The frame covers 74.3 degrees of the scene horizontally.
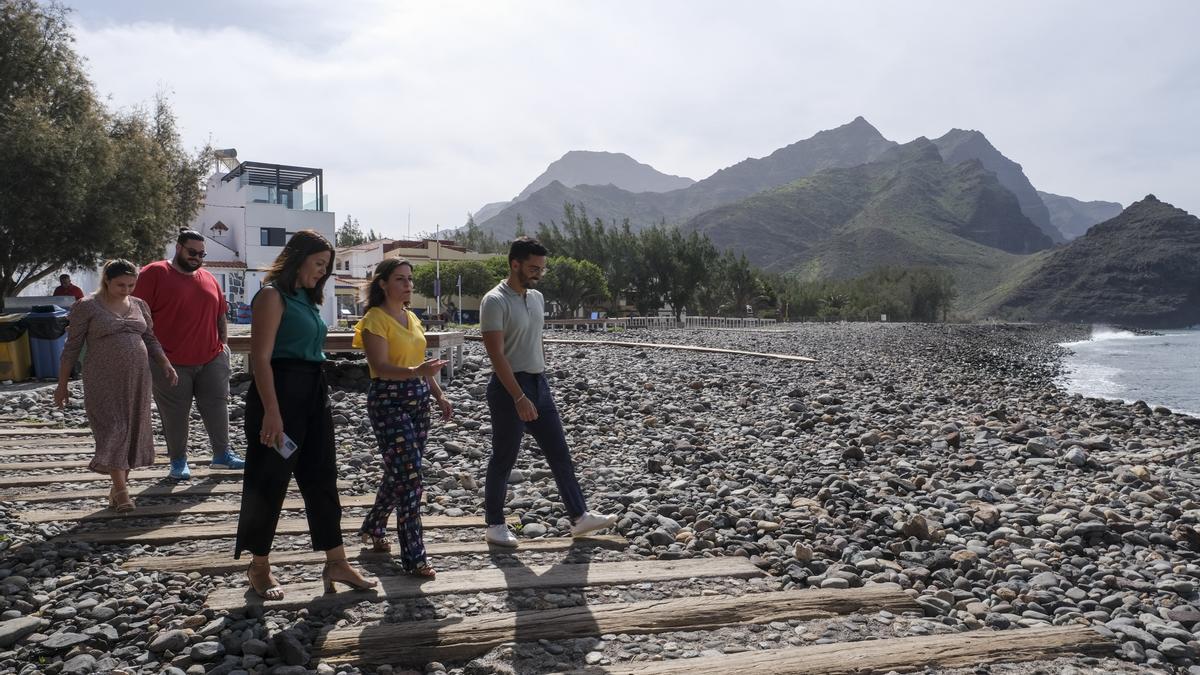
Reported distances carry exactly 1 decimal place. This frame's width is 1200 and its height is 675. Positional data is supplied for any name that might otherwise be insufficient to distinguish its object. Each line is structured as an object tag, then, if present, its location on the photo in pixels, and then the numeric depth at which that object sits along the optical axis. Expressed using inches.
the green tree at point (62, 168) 719.3
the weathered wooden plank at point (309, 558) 171.5
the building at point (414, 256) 2524.6
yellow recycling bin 482.3
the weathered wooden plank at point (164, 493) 226.7
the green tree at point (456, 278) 2347.4
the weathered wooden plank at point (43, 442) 305.0
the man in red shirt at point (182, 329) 246.1
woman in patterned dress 207.9
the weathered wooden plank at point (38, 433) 325.1
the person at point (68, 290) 678.5
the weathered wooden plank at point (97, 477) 242.8
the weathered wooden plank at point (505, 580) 152.6
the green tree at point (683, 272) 2652.6
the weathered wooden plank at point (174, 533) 189.8
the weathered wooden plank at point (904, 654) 130.3
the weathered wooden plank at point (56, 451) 286.7
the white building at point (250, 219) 1784.0
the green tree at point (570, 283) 2292.1
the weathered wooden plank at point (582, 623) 134.7
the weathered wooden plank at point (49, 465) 262.4
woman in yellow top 166.9
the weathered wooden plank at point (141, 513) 206.7
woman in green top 145.6
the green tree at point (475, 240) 3735.2
